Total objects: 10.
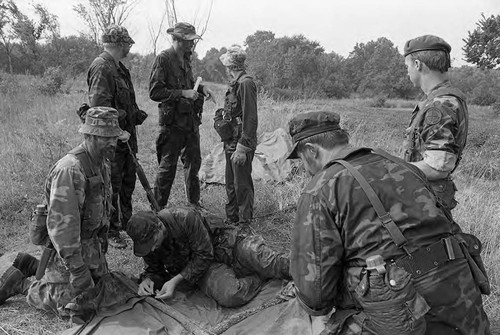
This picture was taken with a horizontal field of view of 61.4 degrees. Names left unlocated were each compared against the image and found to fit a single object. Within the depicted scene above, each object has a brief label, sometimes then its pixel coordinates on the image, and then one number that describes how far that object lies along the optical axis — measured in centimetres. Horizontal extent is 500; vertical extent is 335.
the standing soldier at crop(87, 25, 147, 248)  381
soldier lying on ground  329
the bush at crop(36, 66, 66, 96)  1229
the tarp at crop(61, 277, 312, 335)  278
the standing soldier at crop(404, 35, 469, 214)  252
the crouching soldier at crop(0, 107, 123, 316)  271
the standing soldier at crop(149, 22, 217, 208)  445
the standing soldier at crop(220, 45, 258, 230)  425
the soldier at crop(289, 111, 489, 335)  168
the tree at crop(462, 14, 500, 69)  1588
